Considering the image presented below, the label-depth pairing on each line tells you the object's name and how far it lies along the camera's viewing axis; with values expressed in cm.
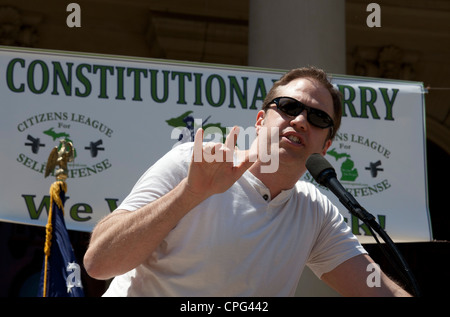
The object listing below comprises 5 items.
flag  405
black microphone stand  203
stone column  592
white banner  486
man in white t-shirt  211
